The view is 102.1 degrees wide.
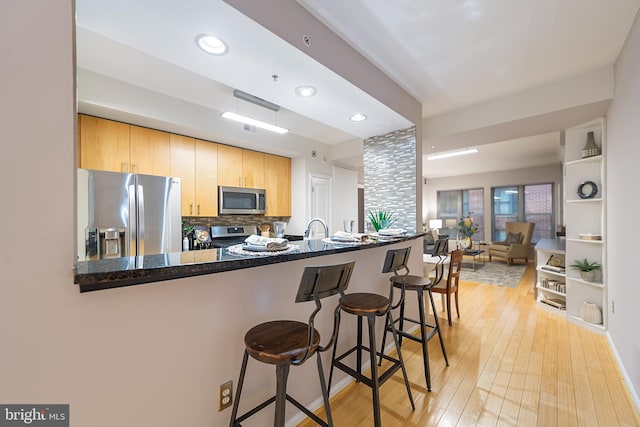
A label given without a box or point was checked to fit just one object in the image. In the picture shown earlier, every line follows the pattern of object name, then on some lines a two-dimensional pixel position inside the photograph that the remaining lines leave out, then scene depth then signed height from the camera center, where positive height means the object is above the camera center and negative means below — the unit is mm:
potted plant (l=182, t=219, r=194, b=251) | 3184 -274
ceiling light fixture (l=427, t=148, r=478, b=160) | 4730 +1123
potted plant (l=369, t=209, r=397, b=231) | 2902 -84
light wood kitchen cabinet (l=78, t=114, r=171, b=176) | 2561 +696
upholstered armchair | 6430 -802
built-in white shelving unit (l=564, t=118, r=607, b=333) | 2771 -72
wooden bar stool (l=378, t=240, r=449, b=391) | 1918 -606
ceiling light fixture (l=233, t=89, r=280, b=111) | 2730 +1255
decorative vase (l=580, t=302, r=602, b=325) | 2785 -1092
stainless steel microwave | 3588 +178
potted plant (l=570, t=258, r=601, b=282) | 2809 -608
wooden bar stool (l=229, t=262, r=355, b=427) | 1064 -574
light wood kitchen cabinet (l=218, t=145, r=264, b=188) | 3635 +670
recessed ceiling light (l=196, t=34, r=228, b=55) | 1453 +982
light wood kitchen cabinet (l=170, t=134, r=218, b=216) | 3209 +520
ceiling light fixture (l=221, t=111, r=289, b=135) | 2617 +973
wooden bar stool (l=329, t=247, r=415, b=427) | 1465 -616
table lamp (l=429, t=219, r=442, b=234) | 7401 -326
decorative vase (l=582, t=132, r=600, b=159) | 2826 +720
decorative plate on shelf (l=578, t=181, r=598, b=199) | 2891 +265
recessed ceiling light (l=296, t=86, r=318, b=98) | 2039 +980
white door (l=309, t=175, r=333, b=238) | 4582 +214
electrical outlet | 1238 -886
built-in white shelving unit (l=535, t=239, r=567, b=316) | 3379 -944
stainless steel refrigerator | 2320 -17
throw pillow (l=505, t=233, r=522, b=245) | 6733 -673
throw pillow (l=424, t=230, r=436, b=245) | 6938 -750
